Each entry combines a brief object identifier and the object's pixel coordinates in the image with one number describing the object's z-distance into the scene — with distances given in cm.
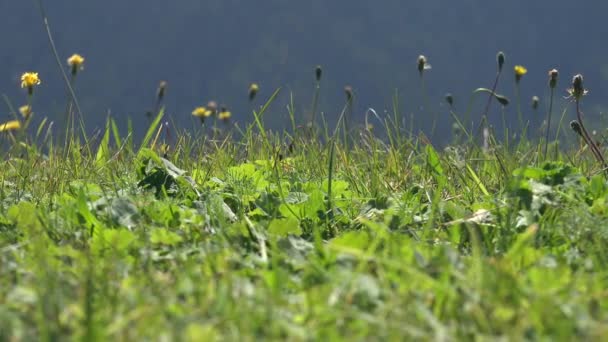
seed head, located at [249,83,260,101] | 831
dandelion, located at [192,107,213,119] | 913
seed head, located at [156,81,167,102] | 858
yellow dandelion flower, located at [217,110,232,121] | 1102
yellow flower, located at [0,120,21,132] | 819
